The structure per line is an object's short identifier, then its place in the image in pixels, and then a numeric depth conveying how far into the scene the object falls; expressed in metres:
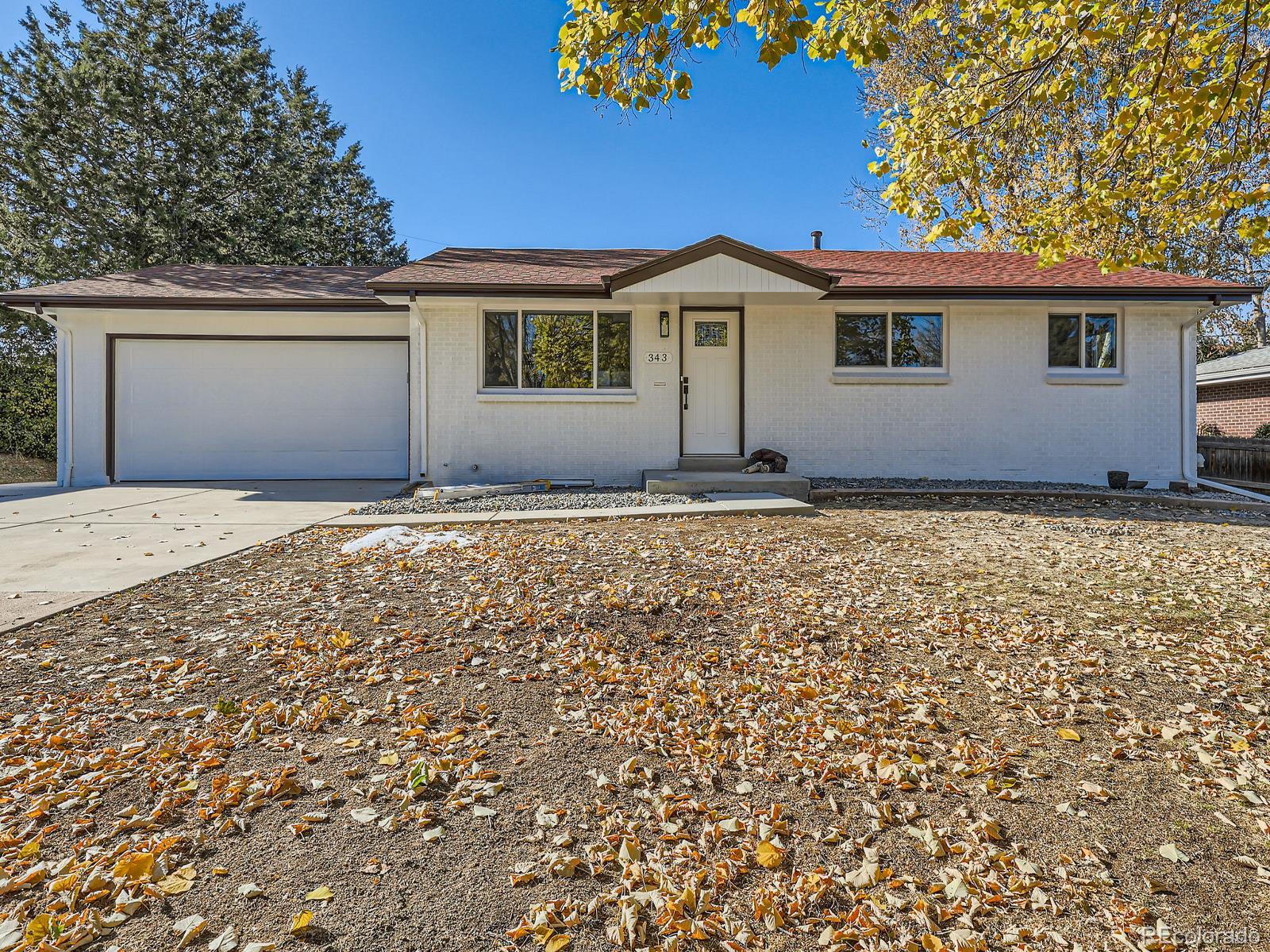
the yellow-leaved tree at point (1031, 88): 3.89
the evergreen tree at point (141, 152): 18.33
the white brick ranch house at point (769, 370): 9.94
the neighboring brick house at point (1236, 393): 16.34
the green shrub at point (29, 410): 13.61
